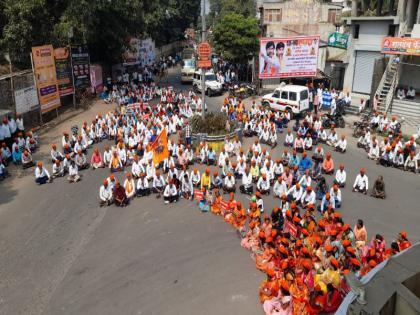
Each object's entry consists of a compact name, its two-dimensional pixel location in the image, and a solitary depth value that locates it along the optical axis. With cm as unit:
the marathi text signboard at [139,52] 3516
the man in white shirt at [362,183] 1340
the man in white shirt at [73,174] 1489
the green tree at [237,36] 3212
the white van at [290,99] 2223
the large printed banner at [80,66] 2438
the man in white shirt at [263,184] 1355
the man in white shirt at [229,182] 1368
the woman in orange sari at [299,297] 768
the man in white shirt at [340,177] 1387
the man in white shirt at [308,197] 1234
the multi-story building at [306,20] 3106
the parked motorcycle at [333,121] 2091
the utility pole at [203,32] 1846
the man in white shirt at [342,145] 1744
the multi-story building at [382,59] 2295
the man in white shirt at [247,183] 1373
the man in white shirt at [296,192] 1268
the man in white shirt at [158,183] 1375
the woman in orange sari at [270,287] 804
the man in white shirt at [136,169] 1477
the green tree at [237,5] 5481
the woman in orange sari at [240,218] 1111
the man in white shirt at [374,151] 1655
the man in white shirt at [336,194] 1214
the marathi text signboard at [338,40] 2498
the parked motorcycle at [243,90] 2918
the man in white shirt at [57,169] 1524
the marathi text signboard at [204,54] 1858
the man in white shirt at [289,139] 1830
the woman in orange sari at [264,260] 927
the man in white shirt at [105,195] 1300
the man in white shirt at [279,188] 1314
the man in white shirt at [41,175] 1455
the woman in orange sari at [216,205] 1213
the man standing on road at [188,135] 1762
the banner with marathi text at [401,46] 2023
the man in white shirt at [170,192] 1296
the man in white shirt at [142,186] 1357
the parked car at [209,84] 2981
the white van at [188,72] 3506
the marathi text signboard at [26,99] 1949
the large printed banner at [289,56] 2552
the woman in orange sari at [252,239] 1017
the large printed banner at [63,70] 2275
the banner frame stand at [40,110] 2041
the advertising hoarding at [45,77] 2072
